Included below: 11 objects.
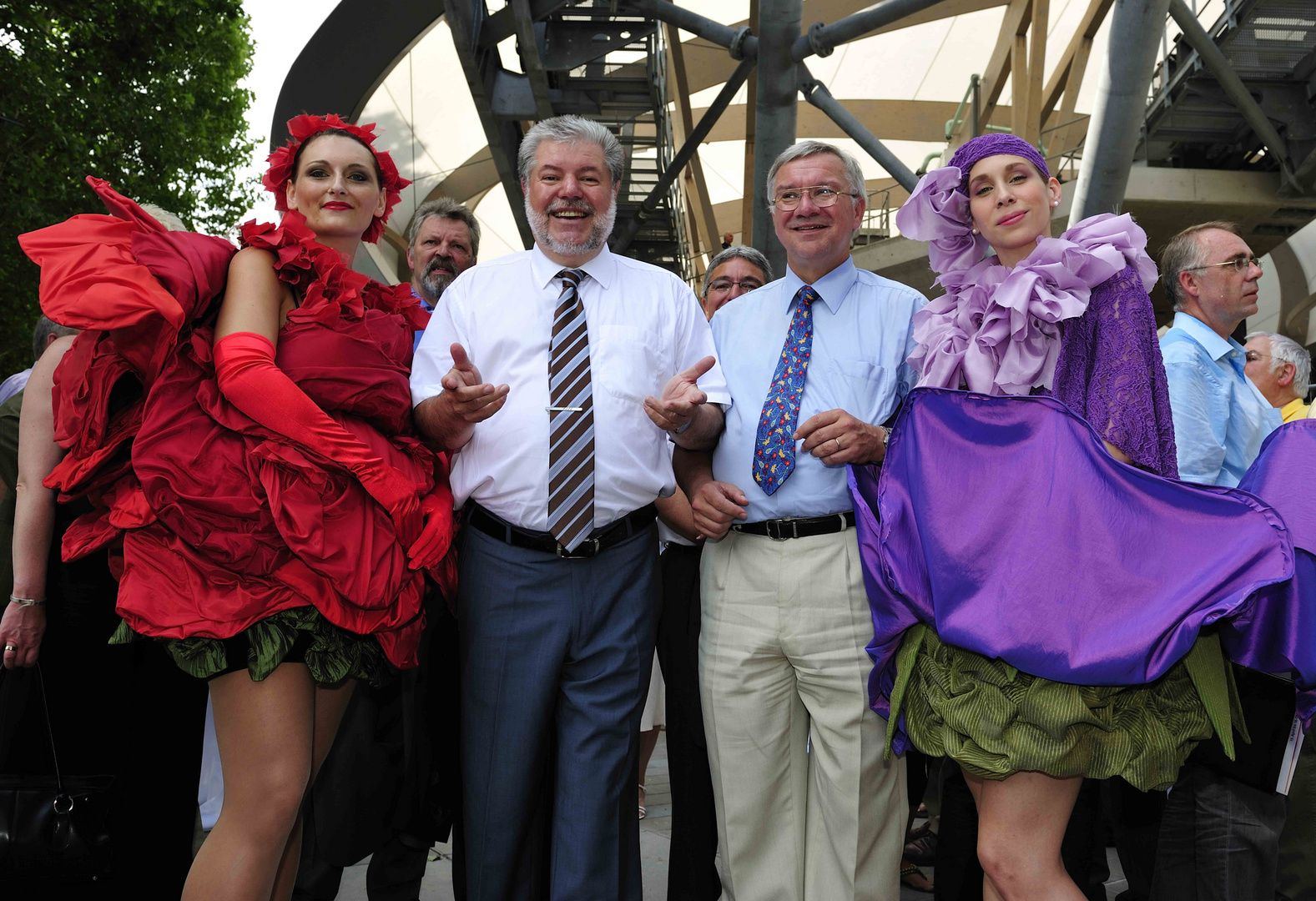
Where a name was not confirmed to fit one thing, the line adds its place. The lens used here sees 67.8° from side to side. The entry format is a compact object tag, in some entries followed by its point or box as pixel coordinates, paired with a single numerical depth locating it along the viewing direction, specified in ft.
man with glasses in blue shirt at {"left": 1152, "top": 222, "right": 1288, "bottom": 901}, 8.96
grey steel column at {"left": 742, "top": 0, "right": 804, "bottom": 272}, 29.45
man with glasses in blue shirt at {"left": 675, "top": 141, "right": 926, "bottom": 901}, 8.48
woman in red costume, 7.11
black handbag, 8.17
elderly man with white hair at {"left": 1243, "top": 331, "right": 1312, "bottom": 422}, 18.11
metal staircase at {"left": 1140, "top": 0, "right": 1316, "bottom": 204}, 32.42
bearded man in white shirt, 8.57
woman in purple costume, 6.76
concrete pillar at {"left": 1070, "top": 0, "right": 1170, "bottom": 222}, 23.93
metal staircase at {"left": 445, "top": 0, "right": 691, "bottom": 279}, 32.22
